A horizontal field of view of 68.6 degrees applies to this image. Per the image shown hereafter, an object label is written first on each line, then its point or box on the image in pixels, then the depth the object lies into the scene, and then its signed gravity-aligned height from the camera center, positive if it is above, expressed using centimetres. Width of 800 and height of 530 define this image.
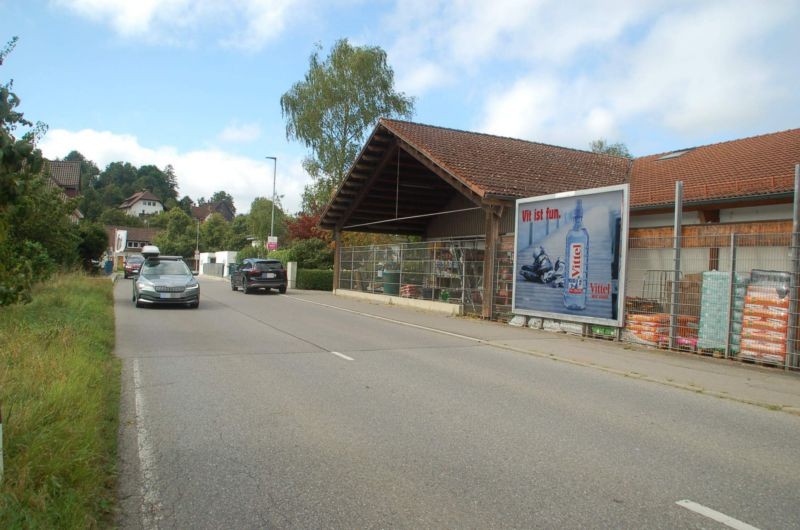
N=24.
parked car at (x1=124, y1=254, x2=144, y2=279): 4197 -131
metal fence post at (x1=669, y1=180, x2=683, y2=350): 1159 -15
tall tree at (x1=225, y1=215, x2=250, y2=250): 8188 +285
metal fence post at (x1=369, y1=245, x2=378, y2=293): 2602 -40
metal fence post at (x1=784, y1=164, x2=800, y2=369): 962 -36
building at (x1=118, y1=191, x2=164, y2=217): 13662 +1025
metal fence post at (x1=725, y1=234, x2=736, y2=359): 1044 -26
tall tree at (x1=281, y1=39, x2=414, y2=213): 3878 +1037
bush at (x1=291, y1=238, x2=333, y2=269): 3909 +13
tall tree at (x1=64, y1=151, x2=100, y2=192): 14162 +1899
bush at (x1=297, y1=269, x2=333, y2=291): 3606 -144
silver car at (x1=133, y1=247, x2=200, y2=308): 1778 -110
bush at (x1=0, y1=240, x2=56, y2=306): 590 -49
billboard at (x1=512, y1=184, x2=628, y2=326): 1297 +33
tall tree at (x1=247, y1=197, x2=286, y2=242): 6688 +405
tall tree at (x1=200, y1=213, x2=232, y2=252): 8312 +207
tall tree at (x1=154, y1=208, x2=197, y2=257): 8375 +194
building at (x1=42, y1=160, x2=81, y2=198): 5449 +665
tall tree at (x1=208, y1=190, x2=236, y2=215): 17125 +1610
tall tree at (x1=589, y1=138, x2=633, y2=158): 5578 +1174
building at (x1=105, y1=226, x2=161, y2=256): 10381 +175
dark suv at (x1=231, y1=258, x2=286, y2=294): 2792 -102
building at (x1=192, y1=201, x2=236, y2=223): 15625 +1124
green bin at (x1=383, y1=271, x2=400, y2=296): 2397 -94
